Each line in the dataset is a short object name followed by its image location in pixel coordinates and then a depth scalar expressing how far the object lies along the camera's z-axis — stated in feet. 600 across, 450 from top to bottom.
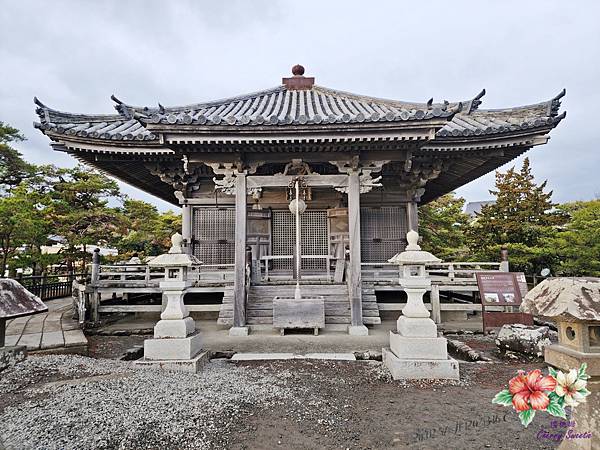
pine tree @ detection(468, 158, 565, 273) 46.83
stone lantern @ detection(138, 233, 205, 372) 17.15
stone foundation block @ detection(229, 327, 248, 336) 25.31
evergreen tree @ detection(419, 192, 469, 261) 61.11
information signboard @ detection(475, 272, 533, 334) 25.90
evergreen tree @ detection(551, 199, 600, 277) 40.40
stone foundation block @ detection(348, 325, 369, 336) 25.27
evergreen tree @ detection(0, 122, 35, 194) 58.59
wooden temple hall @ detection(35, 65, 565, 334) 24.12
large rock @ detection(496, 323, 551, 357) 20.47
